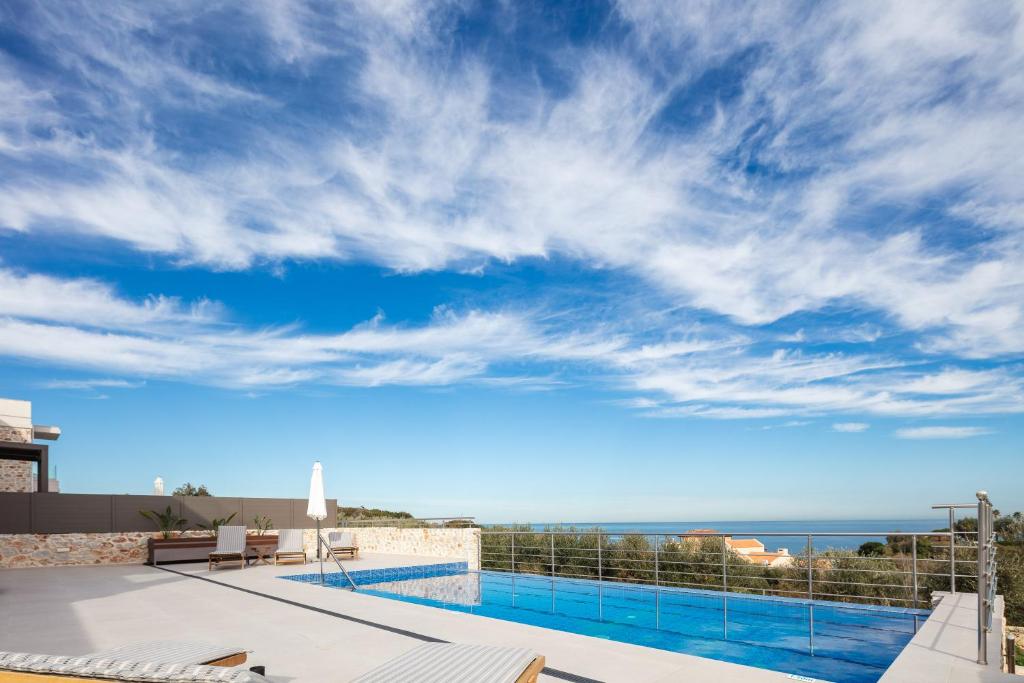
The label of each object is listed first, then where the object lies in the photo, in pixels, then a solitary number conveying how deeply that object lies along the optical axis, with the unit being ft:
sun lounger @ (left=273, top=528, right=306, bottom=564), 43.27
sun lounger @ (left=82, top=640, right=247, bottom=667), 9.75
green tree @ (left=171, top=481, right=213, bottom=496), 105.29
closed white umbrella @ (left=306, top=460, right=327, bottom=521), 38.63
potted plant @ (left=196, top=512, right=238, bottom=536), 53.59
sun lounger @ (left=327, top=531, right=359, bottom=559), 46.11
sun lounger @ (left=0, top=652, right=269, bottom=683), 6.02
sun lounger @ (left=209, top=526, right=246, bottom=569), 39.78
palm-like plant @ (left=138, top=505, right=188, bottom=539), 51.88
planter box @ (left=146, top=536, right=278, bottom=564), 43.65
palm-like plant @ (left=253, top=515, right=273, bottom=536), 58.65
